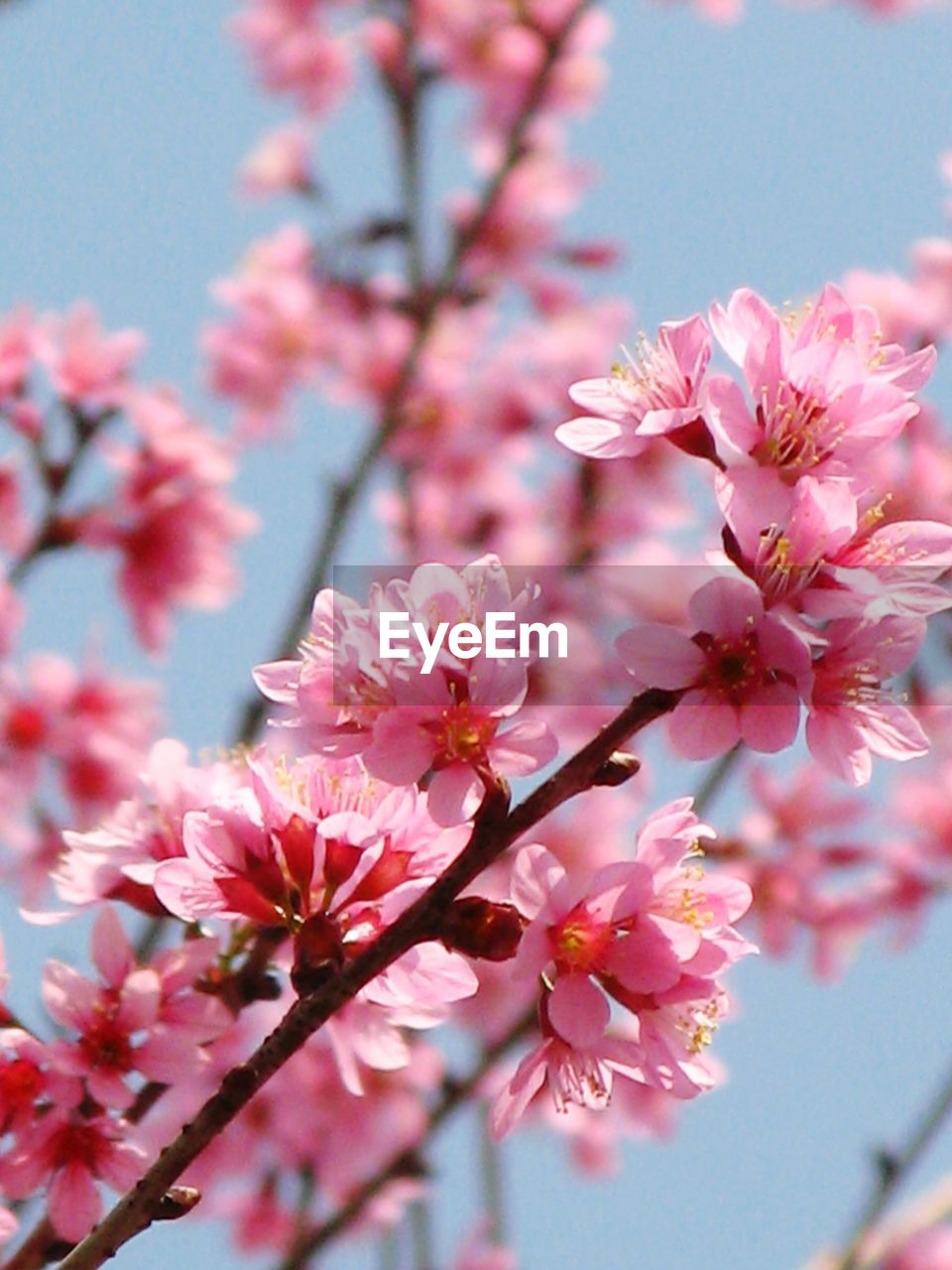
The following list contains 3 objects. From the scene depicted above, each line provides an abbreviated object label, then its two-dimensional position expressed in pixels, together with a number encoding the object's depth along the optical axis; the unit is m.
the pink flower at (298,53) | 3.95
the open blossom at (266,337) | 3.48
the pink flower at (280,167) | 3.68
